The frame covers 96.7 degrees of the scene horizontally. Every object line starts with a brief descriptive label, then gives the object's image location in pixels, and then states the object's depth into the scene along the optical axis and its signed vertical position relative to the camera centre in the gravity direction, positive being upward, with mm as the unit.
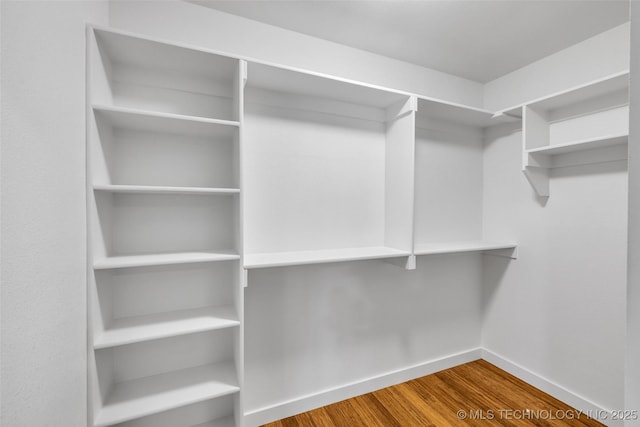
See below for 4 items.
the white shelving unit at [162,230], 1238 -96
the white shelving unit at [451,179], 2232 +281
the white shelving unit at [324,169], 1726 +285
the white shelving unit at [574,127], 1683 +571
